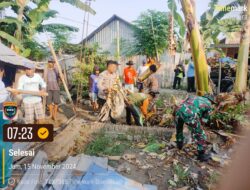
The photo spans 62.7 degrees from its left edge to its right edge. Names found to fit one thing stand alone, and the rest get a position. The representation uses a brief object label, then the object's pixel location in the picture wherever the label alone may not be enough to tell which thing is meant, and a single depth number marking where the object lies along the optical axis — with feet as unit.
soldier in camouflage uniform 5.84
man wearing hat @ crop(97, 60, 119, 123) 7.30
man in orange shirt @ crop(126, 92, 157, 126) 8.04
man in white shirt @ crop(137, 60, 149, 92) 7.68
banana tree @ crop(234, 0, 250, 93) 6.89
